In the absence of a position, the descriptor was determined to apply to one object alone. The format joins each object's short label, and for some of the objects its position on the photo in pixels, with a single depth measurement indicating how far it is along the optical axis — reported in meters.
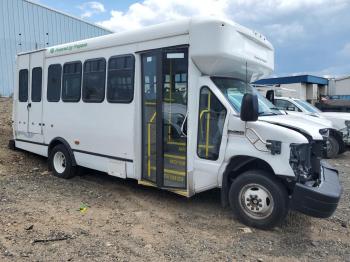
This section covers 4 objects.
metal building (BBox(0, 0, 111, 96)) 21.97
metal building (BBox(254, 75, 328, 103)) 29.24
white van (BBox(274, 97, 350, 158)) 11.67
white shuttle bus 5.06
